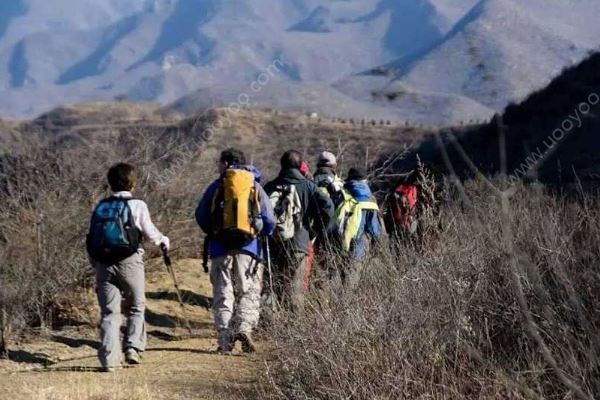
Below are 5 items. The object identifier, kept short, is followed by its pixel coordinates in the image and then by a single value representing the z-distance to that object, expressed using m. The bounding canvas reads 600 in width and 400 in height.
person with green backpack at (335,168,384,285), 18.92
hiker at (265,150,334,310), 18.09
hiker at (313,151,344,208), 19.34
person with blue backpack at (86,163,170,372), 15.83
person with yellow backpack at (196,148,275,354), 16.62
